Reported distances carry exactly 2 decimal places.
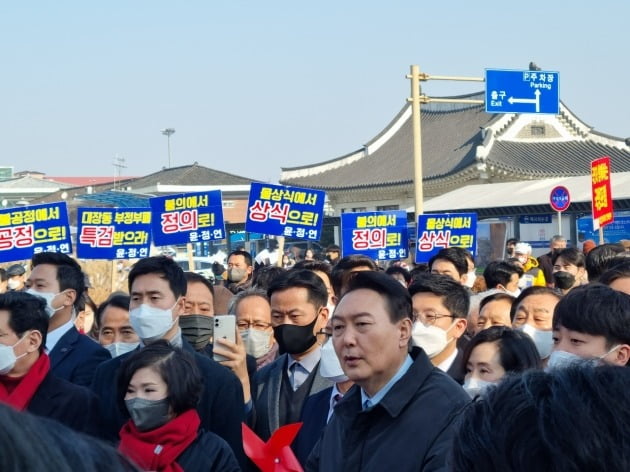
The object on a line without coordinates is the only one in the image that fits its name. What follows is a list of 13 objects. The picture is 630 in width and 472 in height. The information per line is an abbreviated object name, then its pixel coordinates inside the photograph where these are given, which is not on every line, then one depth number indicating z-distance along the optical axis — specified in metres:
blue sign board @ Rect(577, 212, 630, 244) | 16.91
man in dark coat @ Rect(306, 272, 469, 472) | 3.10
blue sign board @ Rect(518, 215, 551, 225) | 19.06
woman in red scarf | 3.81
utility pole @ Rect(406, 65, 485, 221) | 16.86
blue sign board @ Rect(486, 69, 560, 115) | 17.83
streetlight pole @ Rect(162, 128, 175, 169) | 79.56
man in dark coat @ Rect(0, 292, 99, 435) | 4.37
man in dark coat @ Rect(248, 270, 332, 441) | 4.73
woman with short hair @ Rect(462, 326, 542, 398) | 4.34
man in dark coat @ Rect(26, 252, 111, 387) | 5.33
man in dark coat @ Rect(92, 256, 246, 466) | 4.39
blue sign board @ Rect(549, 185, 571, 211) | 15.00
